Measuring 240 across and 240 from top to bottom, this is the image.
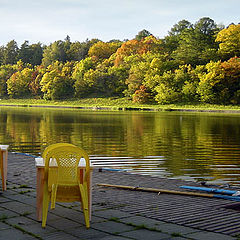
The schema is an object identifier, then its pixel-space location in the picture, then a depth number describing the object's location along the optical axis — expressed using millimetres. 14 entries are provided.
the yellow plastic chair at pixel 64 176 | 5164
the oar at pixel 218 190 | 7256
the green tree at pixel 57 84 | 94125
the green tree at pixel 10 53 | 140500
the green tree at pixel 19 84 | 105250
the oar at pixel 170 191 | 6859
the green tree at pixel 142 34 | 108688
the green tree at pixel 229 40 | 75375
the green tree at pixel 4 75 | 110256
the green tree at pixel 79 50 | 118562
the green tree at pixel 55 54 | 121250
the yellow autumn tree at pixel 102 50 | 110062
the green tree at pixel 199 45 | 77012
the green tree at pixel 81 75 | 89344
